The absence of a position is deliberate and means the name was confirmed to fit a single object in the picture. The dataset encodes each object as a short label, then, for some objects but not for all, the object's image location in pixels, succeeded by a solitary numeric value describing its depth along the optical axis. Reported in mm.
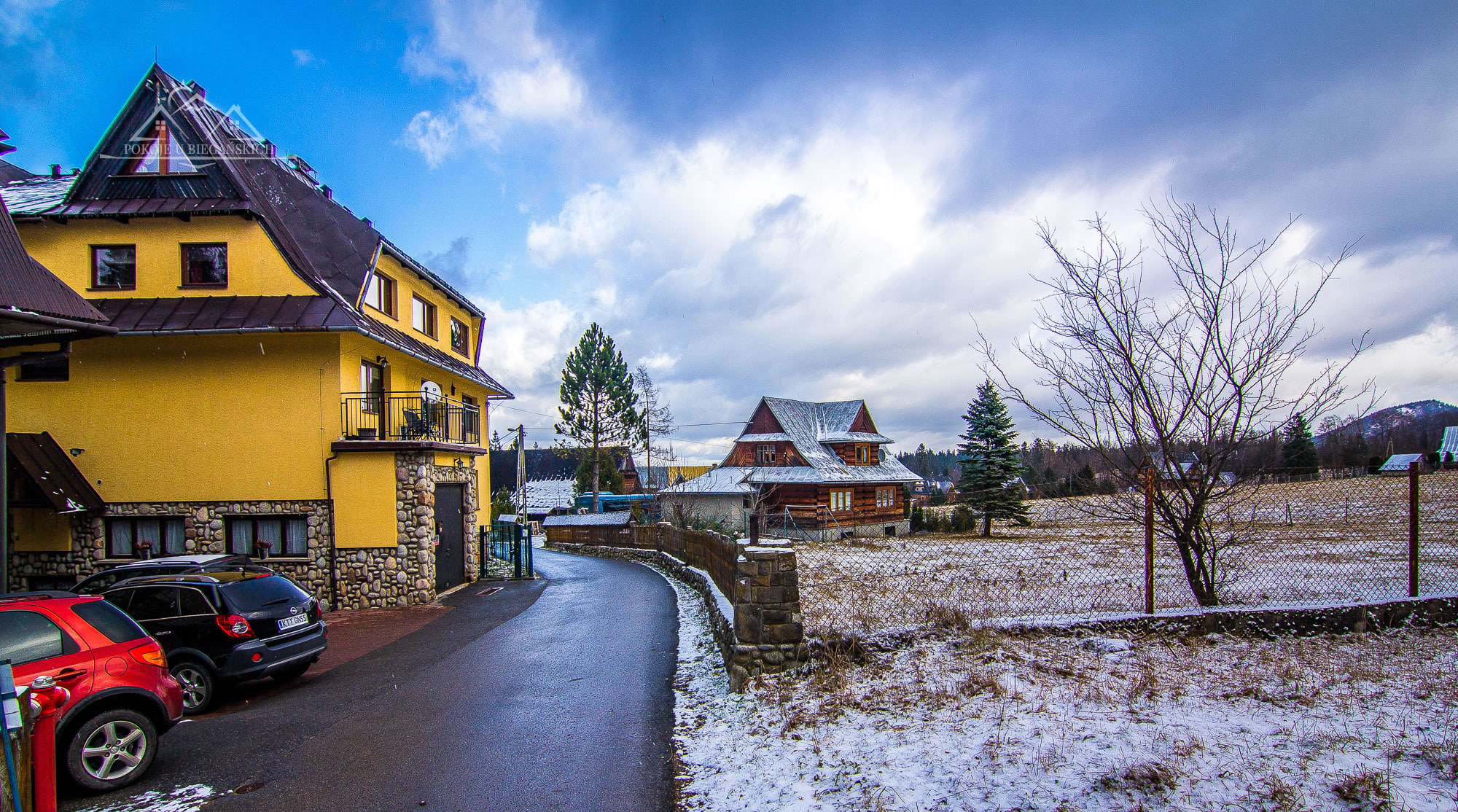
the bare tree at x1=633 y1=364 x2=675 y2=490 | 48219
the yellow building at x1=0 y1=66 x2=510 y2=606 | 15039
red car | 5473
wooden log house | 38594
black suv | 7949
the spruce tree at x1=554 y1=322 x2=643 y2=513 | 48781
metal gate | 21078
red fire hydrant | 3959
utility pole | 27297
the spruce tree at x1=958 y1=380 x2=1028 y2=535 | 34094
